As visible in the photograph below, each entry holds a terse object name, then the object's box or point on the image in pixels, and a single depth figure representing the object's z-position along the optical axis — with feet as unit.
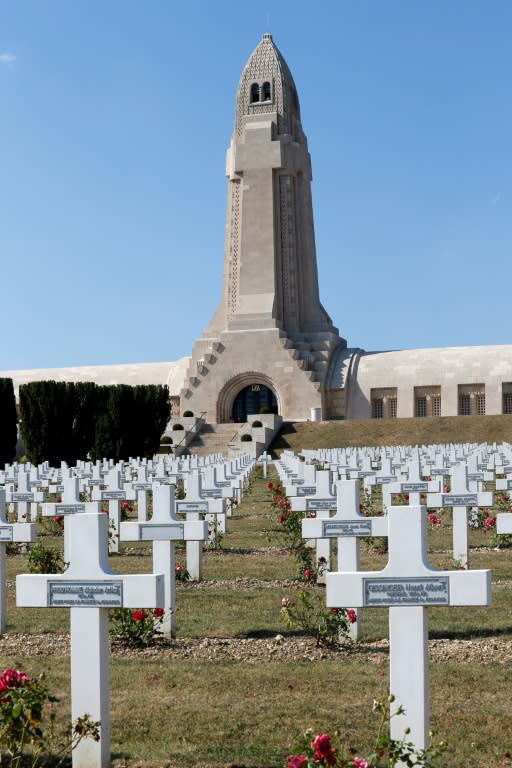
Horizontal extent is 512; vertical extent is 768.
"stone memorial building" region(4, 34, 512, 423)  173.78
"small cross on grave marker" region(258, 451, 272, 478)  96.85
